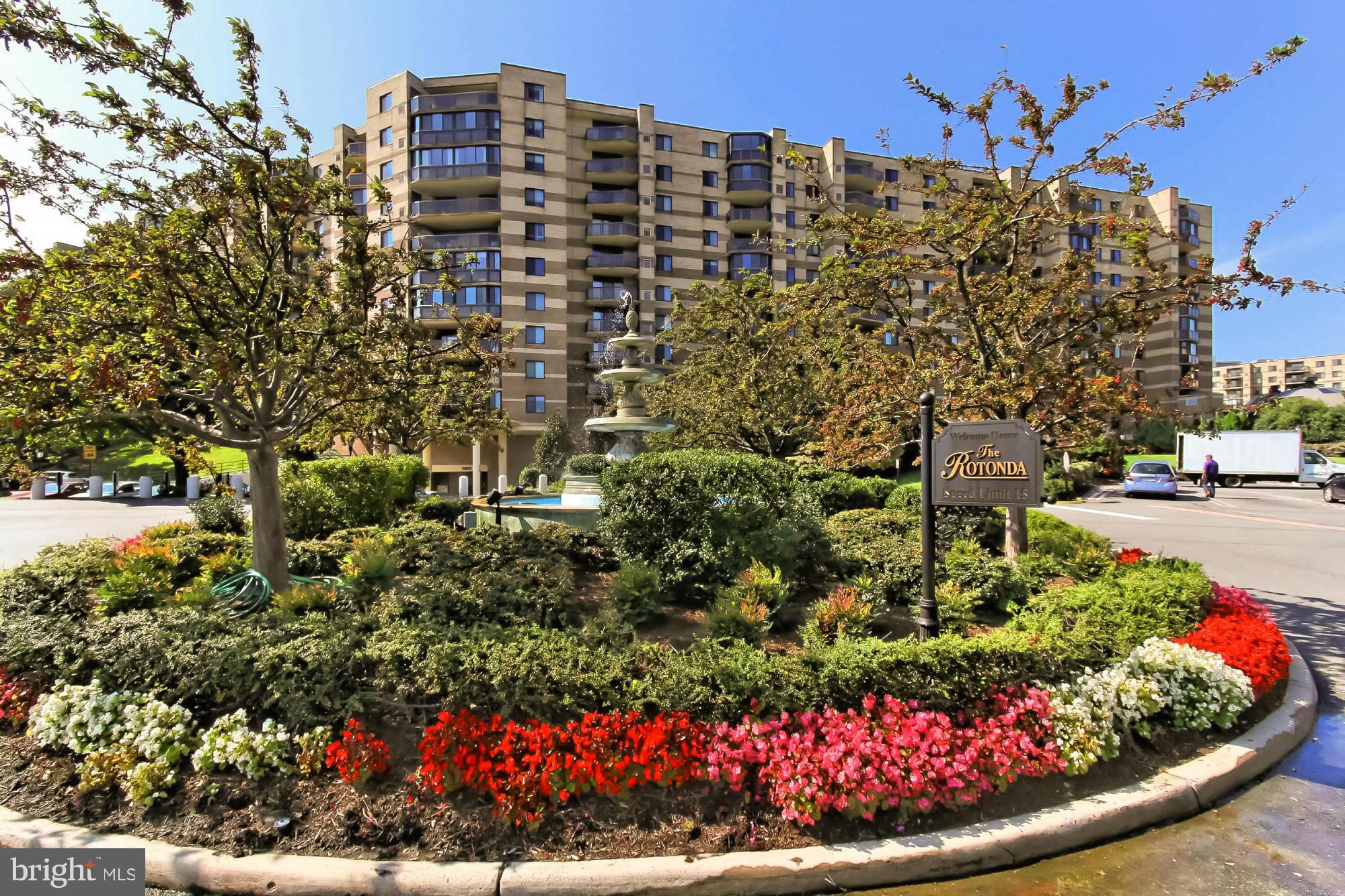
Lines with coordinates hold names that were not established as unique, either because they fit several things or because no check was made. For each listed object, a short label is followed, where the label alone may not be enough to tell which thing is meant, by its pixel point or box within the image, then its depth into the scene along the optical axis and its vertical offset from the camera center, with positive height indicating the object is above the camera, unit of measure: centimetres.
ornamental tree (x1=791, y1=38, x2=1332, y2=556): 739 +194
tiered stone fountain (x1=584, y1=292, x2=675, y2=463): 1154 +74
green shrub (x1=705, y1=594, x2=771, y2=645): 525 -141
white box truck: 3300 -24
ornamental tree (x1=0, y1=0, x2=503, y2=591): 484 +139
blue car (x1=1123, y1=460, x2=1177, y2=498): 2575 -110
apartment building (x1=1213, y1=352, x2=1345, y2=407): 12681 +1781
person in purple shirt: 2776 -101
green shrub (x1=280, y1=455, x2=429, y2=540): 1029 -79
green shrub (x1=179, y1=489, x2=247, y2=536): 1009 -109
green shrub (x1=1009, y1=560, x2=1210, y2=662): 485 -135
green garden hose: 595 -142
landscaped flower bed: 337 -158
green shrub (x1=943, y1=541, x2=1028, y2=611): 646 -130
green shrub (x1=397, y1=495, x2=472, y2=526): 1191 -116
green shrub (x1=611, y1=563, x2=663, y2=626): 589 -134
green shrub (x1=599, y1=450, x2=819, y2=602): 654 -70
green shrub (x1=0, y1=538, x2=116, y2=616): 555 -125
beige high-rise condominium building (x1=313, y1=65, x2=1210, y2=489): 3891 +1578
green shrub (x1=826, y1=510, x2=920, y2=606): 670 -115
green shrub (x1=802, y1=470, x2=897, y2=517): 1274 -87
